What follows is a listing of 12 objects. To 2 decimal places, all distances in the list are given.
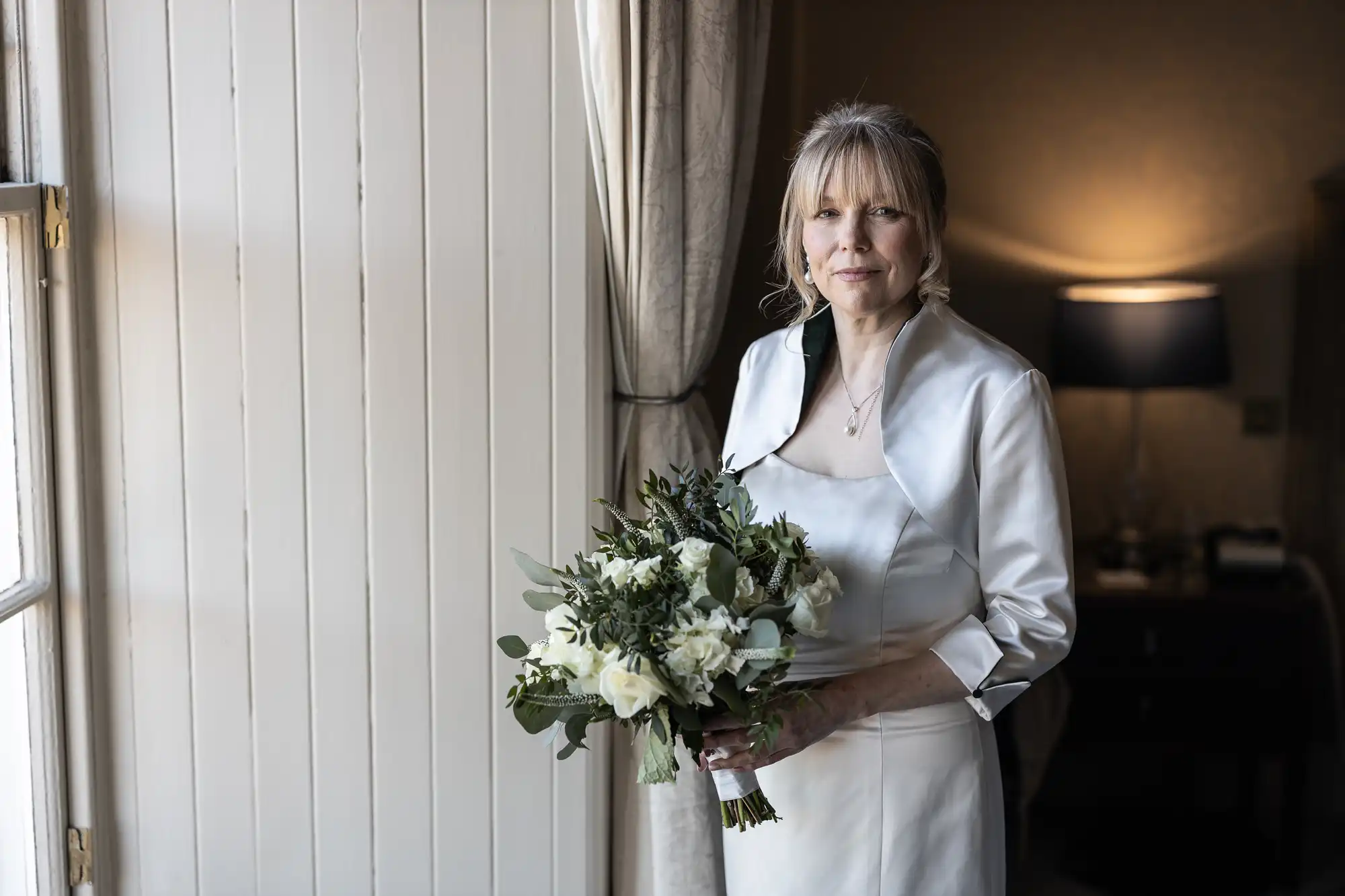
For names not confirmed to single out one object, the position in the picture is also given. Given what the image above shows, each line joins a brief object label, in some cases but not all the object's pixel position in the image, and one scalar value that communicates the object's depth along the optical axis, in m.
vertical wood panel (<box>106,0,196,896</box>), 2.32
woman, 1.82
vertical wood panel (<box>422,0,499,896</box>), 2.34
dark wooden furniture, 2.87
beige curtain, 2.34
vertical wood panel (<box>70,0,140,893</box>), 2.32
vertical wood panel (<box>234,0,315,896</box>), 2.33
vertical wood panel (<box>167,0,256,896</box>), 2.32
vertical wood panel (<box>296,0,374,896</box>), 2.33
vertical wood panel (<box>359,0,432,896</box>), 2.33
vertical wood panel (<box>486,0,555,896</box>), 2.34
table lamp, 2.79
